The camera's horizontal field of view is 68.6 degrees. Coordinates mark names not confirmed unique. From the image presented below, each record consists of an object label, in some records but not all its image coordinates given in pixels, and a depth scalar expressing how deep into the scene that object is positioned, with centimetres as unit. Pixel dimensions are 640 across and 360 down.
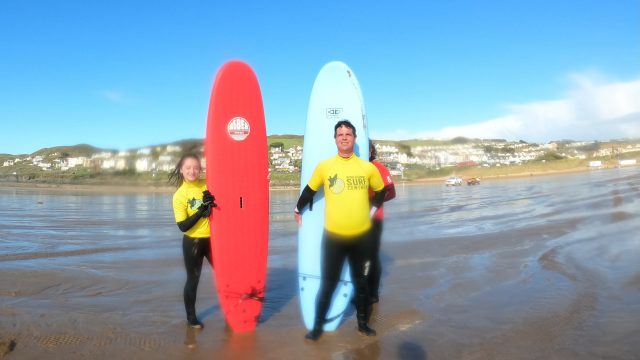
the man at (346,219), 369
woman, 393
